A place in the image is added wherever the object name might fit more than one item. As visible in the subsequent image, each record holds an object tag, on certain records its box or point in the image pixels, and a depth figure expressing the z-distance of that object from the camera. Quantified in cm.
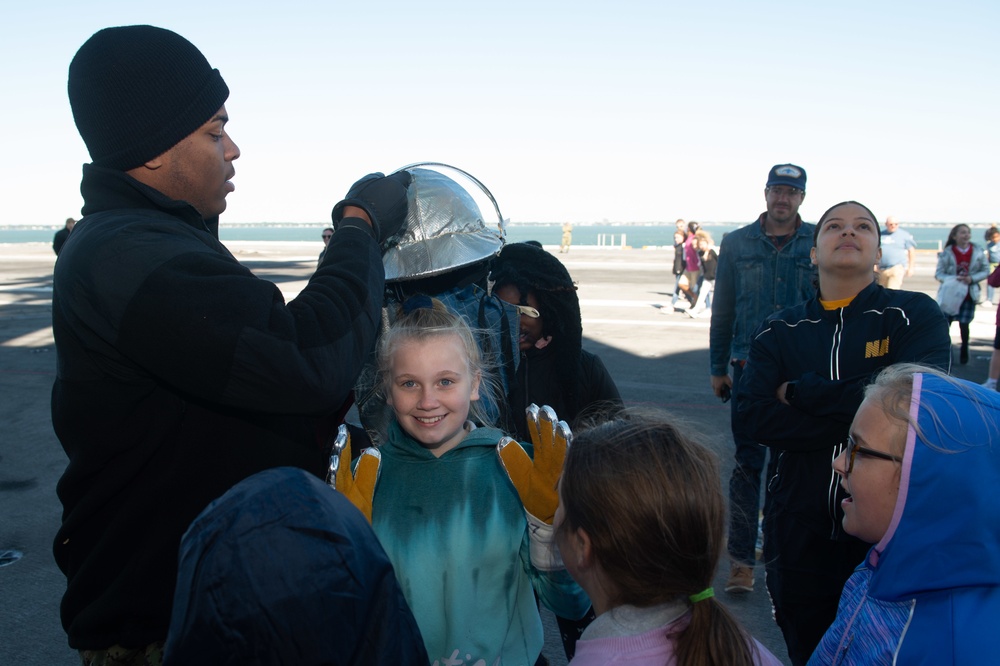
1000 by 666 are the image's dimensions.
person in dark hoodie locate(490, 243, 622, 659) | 274
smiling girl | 168
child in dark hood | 69
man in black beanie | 117
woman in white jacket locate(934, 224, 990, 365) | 881
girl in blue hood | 129
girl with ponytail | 126
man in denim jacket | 401
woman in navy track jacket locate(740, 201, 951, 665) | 237
